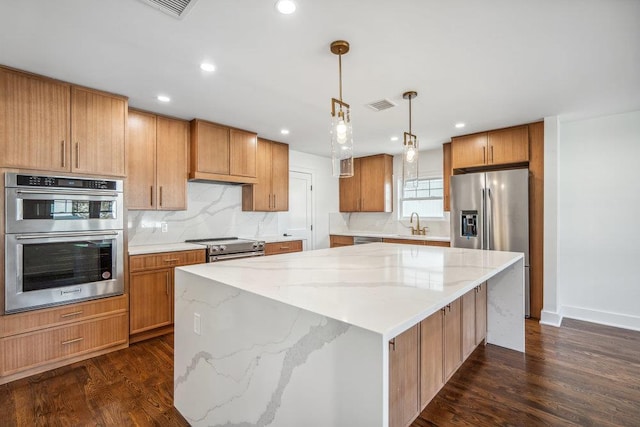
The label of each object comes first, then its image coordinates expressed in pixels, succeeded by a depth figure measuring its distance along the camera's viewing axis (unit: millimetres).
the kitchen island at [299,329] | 1002
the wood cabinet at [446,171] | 4755
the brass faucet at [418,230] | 5298
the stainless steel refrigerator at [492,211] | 3676
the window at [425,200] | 5316
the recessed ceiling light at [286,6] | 1650
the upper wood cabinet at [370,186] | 5582
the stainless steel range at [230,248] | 3559
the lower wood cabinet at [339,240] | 5719
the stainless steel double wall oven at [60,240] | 2342
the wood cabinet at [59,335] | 2316
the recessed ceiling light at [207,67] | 2340
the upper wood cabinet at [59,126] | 2342
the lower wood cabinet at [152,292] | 2992
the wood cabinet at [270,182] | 4492
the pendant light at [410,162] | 2550
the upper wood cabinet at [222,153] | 3658
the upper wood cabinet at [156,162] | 3258
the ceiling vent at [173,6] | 1647
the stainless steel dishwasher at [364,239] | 5267
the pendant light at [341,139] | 2057
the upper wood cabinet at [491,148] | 3805
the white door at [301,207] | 5422
